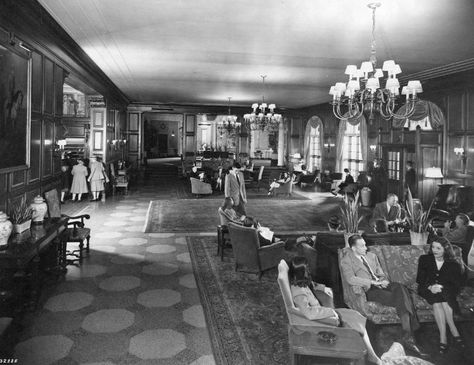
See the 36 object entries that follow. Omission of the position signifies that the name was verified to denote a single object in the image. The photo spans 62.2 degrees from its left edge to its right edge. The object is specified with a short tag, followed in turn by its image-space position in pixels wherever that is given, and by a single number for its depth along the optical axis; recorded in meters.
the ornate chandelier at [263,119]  13.06
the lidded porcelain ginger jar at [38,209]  4.71
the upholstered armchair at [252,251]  5.33
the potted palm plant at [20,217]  4.23
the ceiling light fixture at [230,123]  16.77
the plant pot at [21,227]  4.21
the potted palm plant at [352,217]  4.78
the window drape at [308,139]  17.95
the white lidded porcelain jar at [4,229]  3.74
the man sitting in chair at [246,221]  5.72
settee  3.78
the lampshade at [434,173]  9.45
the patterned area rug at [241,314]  3.46
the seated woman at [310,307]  3.10
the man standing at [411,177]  10.56
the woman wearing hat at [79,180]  11.47
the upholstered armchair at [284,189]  13.88
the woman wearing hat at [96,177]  11.66
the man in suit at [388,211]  6.55
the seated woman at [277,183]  13.90
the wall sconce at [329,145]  16.21
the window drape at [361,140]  13.36
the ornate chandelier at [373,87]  5.40
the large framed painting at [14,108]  4.32
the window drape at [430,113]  9.80
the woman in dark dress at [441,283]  3.66
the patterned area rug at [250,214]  8.75
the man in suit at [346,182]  13.41
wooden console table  3.61
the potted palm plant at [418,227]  4.57
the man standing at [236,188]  7.85
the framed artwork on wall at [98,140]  12.62
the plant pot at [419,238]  4.57
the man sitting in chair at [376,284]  3.62
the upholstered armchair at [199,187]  13.23
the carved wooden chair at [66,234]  5.39
